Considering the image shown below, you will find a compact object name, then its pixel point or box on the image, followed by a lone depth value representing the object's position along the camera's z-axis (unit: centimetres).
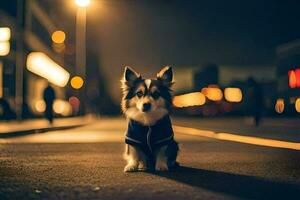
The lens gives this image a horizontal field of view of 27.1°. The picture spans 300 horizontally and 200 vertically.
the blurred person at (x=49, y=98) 2903
